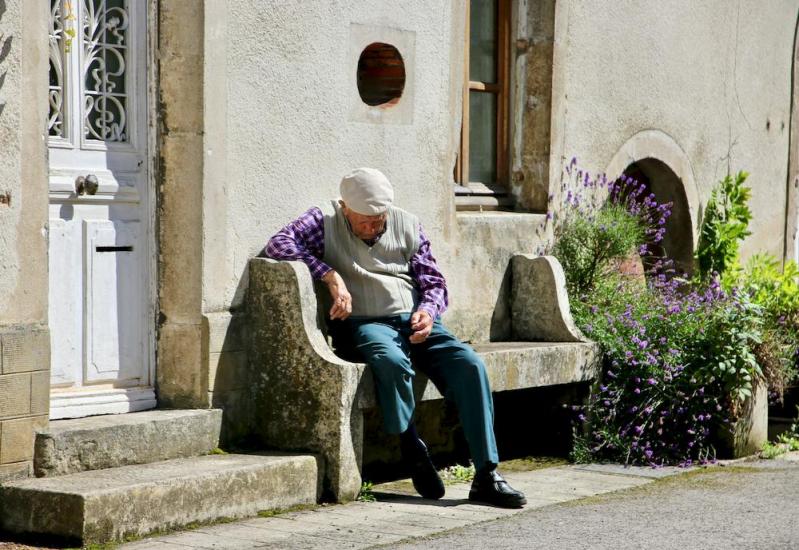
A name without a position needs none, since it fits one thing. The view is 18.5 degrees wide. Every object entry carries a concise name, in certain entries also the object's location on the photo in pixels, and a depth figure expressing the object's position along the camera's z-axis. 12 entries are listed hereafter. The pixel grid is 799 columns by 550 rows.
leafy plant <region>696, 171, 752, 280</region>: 18.43
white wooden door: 10.72
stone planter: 13.86
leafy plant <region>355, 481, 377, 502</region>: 11.36
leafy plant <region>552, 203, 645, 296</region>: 15.35
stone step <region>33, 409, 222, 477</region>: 10.05
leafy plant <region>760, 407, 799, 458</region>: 14.22
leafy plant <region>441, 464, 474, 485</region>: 12.78
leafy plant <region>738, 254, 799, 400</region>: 14.60
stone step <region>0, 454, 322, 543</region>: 9.25
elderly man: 11.32
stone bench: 11.09
